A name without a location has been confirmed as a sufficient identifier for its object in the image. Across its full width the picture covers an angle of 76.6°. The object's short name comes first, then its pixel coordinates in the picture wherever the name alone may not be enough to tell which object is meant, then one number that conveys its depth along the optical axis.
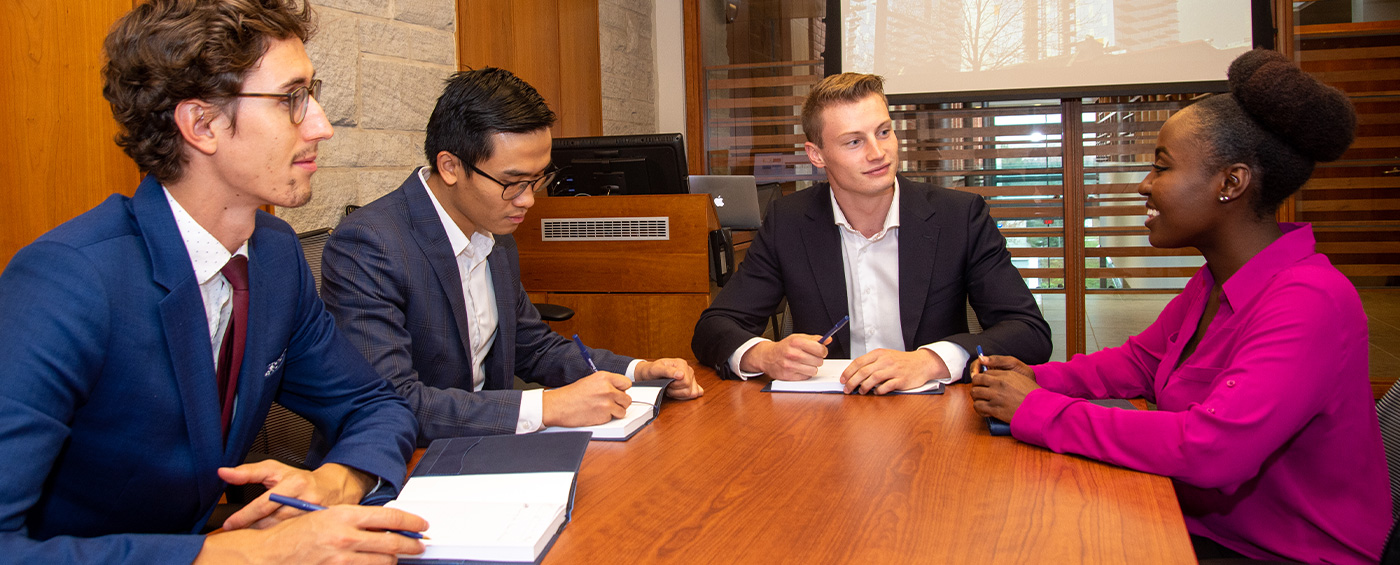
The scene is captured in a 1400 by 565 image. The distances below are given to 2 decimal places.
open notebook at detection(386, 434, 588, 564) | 0.89
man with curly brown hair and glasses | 0.85
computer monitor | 3.07
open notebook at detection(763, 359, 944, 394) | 1.60
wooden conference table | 0.90
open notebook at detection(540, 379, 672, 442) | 1.32
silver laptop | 3.87
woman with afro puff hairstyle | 1.14
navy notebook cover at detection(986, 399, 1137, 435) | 1.31
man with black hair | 1.42
